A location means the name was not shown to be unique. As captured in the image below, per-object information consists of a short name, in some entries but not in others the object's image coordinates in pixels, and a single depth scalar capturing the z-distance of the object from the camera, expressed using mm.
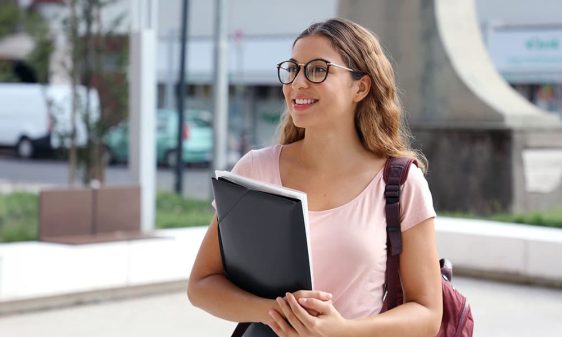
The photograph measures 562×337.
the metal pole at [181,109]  19094
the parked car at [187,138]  30031
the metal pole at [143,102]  11375
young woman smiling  2719
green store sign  32375
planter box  9555
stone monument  13445
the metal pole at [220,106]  16984
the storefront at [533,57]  32562
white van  28453
